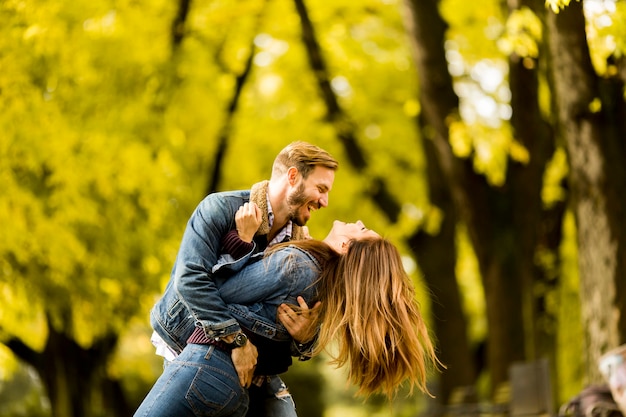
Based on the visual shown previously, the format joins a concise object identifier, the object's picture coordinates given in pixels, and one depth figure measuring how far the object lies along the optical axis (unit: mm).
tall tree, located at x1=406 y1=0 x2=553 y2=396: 14344
